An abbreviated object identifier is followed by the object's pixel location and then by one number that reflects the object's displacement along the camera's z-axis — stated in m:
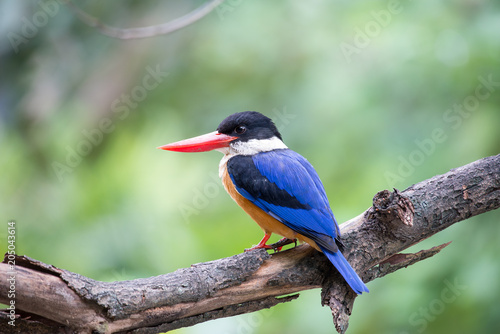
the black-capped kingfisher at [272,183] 5.32
